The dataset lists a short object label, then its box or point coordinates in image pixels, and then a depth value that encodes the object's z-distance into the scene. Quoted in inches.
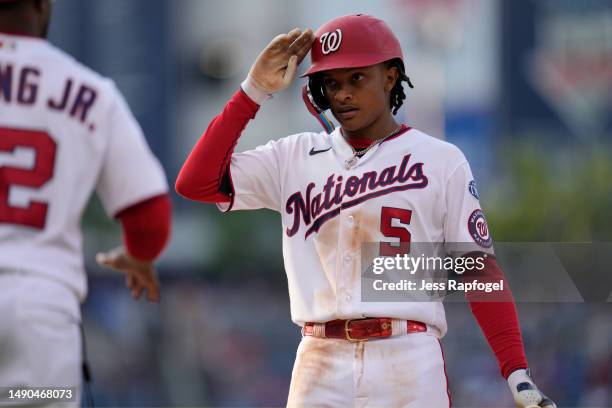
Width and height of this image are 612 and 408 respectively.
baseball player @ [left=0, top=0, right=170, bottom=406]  348.5
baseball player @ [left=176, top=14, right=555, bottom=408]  438.3
